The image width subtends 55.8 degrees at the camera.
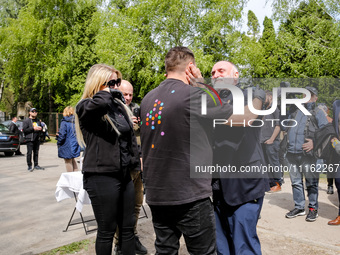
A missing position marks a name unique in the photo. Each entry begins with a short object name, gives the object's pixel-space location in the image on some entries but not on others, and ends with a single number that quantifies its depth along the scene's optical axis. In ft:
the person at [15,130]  53.42
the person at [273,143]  23.30
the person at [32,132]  35.68
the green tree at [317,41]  45.62
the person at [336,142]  15.15
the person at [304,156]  17.38
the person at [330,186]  23.94
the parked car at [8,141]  50.88
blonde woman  9.28
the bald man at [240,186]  8.36
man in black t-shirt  7.09
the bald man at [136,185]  12.62
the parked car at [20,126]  66.94
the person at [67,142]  25.95
